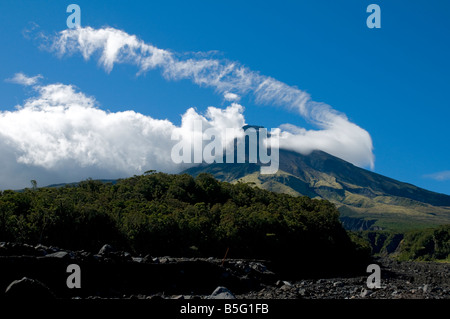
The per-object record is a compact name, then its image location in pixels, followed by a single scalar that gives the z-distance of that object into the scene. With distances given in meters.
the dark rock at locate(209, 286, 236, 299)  18.95
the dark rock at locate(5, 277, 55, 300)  13.59
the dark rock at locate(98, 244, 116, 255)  26.04
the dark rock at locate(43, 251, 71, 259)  21.77
